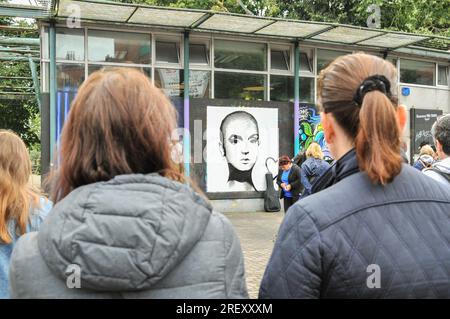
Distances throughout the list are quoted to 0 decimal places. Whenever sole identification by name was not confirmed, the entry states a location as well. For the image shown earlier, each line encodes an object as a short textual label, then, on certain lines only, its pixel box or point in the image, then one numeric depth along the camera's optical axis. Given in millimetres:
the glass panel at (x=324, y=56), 14289
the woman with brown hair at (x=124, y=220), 1320
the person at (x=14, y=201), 2705
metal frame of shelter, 10742
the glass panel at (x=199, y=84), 12898
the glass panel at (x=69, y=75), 11672
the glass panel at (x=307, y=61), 14125
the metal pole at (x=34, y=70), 16772
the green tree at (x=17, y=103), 21453
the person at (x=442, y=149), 3543
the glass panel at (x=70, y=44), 11656
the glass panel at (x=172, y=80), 12617
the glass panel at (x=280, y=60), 13766
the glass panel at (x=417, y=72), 15330
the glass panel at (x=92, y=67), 11984
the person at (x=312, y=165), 8203
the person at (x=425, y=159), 6315
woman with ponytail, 1532
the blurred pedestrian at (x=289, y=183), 9359
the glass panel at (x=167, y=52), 12586
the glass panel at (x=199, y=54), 12883
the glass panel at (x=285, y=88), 13859
